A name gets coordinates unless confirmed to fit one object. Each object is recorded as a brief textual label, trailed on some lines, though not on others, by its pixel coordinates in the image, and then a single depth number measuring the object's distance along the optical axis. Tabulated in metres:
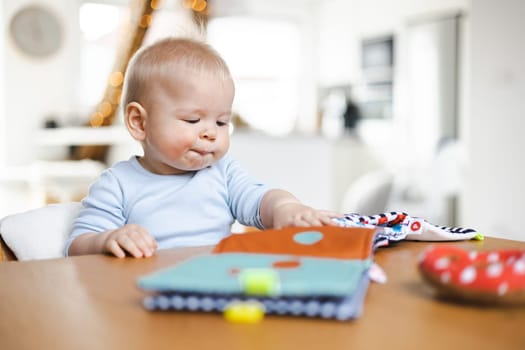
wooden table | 0.48
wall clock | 6.90
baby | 1.06
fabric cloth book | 0.52
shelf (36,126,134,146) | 5.29
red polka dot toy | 0.54
